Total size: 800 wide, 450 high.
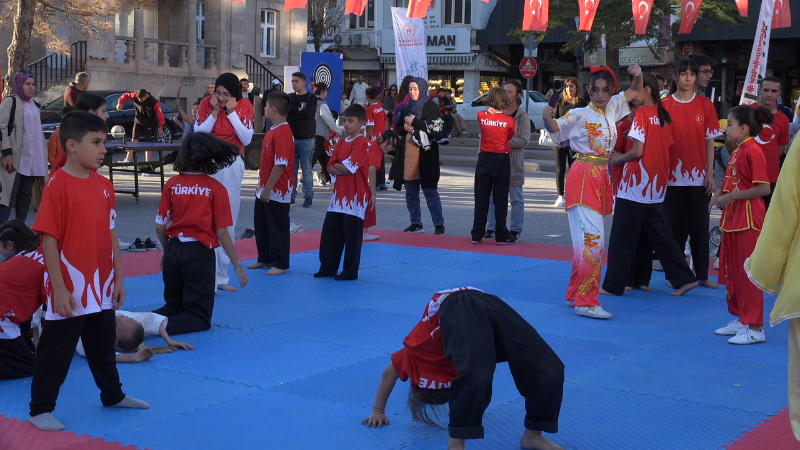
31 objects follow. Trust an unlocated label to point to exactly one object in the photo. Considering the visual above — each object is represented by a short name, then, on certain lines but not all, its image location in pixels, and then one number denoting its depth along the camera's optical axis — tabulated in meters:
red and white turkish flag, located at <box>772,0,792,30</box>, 12.24
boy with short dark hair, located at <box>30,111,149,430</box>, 3.85
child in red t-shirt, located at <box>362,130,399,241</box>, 7.94
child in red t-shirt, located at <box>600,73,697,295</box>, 6.88
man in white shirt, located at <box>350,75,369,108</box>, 24.95
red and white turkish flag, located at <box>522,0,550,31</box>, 12.36
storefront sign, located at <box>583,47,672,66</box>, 31.40
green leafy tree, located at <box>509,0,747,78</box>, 23.33
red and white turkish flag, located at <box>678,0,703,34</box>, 12.05
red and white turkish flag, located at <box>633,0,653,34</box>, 11.91
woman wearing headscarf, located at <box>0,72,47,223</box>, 8.59
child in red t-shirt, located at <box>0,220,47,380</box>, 4.62
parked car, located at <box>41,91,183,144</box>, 21.22
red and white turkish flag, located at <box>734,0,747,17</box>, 11.90
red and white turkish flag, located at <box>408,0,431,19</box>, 12.93
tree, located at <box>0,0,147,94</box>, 19.34
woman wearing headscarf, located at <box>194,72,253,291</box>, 7.13
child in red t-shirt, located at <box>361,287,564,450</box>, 3.39
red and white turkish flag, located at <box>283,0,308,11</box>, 13.27
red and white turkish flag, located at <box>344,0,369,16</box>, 12.87
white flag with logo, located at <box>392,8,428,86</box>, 18.30
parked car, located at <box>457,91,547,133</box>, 25.96
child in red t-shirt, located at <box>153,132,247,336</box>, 5.69
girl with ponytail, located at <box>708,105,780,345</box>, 5.78
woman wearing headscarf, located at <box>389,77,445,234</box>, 10.36
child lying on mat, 5.15
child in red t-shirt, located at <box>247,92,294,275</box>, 7.73
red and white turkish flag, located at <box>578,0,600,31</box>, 11.49
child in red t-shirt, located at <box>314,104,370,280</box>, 7.75
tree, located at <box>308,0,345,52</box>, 39.56
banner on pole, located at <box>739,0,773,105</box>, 11.54
